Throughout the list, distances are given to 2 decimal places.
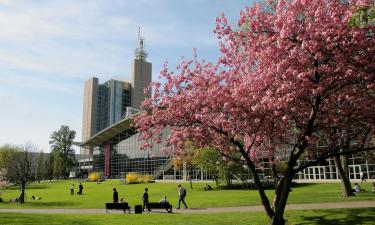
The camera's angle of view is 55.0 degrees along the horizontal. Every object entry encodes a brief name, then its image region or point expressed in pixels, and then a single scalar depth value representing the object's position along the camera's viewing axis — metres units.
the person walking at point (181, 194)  26.27
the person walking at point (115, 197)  29.43
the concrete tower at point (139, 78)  183.00
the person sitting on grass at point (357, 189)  31.91
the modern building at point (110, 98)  182.62
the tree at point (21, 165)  39.45
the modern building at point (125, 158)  88.75
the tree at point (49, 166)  111.82
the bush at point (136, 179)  73.75
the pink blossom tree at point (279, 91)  12.73
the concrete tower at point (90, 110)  181.88
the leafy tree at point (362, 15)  9.57
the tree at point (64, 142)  129.12
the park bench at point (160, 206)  23.75
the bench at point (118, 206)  24.30
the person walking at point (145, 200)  26.25
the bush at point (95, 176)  93.62
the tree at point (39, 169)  103.81
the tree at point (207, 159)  47.91
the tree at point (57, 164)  109.62
